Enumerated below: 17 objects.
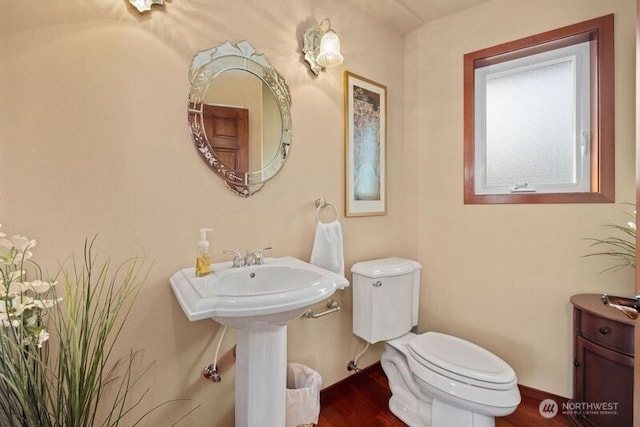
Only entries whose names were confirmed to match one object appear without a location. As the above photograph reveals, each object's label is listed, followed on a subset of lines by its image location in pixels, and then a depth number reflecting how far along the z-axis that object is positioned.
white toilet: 1.23
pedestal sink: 0.83
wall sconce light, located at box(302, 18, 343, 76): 1.46
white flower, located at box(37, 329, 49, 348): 0.74
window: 1.50
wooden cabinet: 1.20
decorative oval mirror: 1.20
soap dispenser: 1.08
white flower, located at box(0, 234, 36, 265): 0.71
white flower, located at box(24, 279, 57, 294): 0.73
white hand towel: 1.46
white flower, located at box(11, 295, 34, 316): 0.70
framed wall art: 1.75
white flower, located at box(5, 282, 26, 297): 0.70
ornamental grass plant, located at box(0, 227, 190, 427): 0.71
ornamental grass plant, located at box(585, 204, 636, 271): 1.42
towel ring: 1.60
